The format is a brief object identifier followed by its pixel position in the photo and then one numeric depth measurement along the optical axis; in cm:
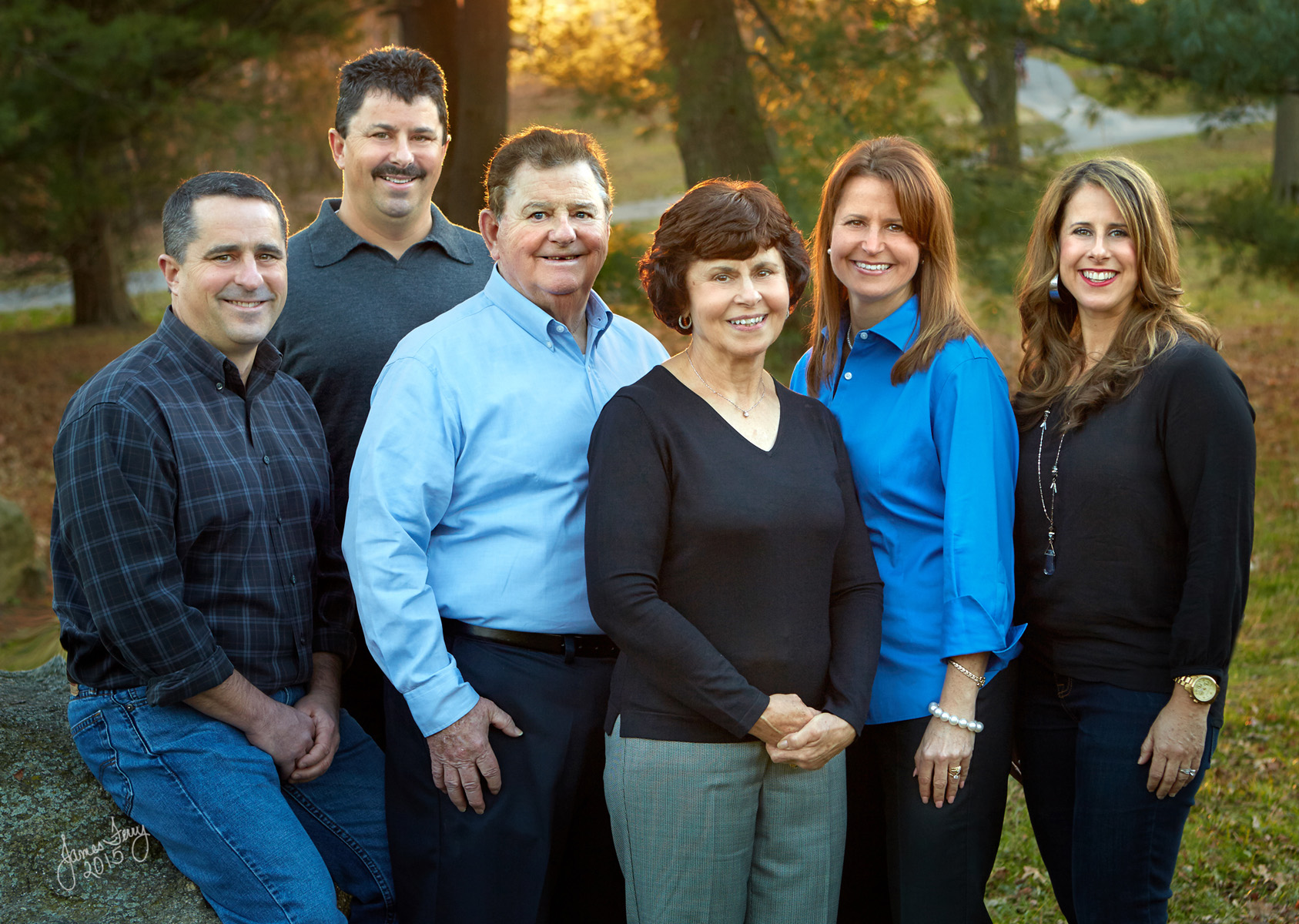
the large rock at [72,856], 253
